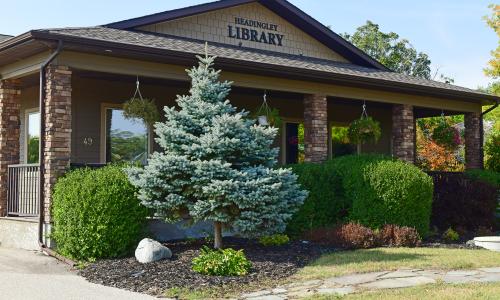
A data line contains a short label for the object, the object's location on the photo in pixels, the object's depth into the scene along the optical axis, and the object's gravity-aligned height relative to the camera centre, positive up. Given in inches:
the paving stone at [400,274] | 325.4 -59.5
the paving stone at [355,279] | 311.6 -60.1
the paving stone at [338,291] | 284.7 -60.2
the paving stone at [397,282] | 301.0 -59.9
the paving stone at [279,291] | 292.3 -61.3
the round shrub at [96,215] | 380.2 -32.6
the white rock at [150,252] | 361.7 -52.9
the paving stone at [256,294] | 286.5 -61.8
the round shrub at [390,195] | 450.9 -23.5
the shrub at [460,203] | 538.0 -34.1
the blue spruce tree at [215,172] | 361.7 -5.0
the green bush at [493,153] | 752.3 +13.9
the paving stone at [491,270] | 347.1 -60.7
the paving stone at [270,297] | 279.0 -61.3
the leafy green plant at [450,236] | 491.8 -58.0
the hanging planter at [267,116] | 523.6 +41.3
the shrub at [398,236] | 440.5 -52.5
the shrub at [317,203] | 470.9 -30.3
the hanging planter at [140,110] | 461.4 +40.7
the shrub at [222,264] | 331.6 -55.1
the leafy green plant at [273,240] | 429.1 -53.8
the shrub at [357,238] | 429.7 -52.2
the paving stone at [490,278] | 317.1 -60.3
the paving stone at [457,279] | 312.6 -59.9
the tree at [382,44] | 1752.0 +356.2
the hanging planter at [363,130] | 587.5 +32.8
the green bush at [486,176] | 572.8 -11.4
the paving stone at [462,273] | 334.0 -60.3
